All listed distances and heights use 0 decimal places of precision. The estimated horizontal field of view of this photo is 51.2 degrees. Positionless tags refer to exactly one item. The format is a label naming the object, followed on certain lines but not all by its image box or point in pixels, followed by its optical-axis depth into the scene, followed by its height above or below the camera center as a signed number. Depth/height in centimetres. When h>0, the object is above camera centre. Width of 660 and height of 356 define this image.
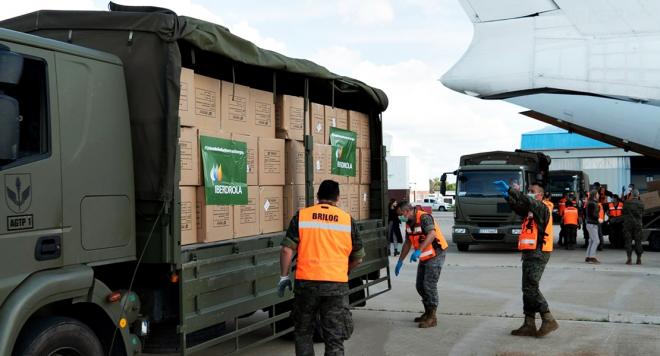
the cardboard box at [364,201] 899 -9
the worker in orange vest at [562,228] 2059 -113
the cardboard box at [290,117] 704 +81
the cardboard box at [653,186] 2050 +13
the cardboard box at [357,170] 871 +31
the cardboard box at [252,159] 638 +35
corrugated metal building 4538 +217
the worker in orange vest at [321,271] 556 -61
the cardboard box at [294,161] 714 +36
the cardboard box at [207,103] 572 +80
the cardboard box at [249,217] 621 -19
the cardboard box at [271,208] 669 -13
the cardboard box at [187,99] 540 +78
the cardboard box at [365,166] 903 +38
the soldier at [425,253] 891 -78
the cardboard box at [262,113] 658 +81
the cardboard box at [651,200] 1900 -26
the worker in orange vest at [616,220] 2027 -86
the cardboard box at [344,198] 825 -4
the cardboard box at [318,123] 771 +81
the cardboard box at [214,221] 569 -21
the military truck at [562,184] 2938 +33
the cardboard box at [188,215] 545 -15
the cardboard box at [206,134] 565 +52
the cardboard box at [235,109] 609 +79
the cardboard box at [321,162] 760 +37
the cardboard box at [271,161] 664 +34
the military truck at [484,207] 1934 -40
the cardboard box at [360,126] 877 +89
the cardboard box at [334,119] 805 +92
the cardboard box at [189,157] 540 +32
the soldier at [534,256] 819 -77
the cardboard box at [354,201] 858 -8
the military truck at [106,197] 416 +1
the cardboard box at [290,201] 716 -6
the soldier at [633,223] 1594 -74
